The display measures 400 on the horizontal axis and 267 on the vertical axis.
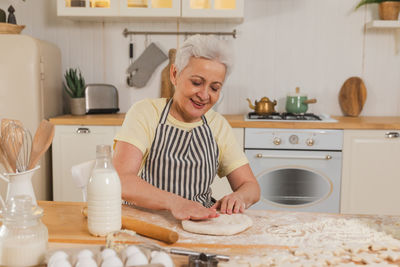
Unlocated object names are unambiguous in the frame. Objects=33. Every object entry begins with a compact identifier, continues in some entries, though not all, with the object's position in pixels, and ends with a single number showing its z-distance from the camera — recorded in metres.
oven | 2.76
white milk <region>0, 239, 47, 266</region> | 0.87
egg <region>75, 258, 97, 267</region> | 0.79
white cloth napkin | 1.43
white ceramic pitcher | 1.05
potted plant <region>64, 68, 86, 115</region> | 3.11
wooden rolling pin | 1.06
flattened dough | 1.15
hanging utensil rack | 3.32
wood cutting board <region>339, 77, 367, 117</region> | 3.23
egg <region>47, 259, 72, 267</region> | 0.80
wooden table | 1.07
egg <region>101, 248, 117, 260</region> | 0.82
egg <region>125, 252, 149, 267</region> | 0.79
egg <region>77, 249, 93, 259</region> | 0.83
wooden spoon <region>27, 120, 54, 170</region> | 1.10
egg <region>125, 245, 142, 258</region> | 0.82
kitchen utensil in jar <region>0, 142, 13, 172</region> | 1.06
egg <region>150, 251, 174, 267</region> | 0.80
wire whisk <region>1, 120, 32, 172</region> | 1.07
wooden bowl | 2.85
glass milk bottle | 1.07
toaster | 3.15
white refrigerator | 2.79
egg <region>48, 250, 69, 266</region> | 0.82
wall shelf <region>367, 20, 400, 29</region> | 3.04
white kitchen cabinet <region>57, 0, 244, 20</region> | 2.95
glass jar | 0.84
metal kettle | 3.07
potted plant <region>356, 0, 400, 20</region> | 3.08
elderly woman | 1.52
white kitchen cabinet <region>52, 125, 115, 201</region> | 2.87
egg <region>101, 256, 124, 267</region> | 0.79
